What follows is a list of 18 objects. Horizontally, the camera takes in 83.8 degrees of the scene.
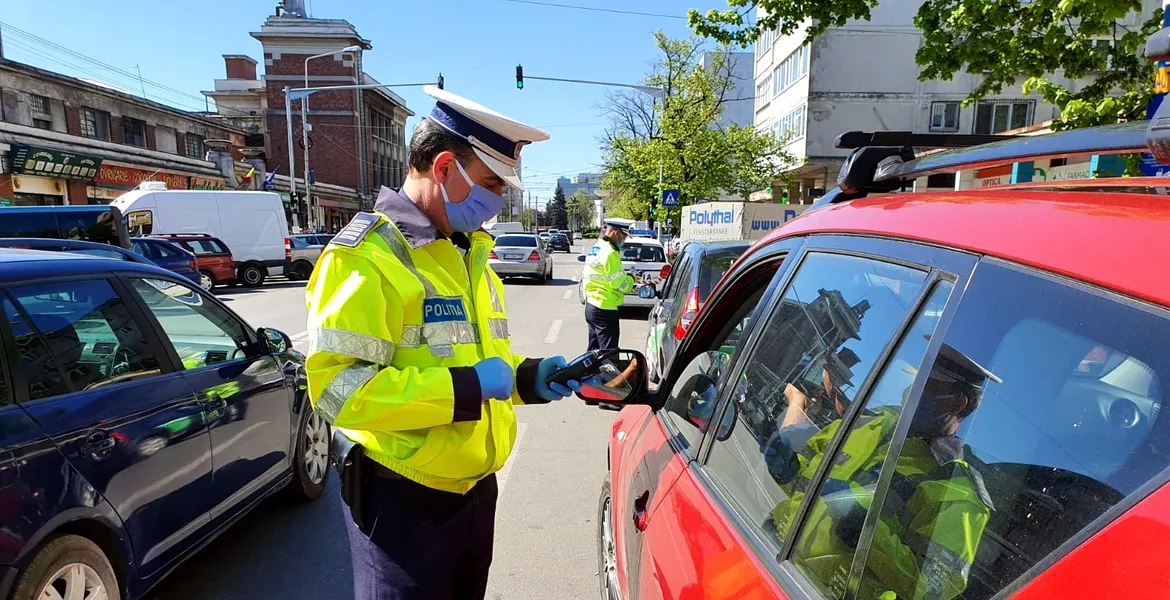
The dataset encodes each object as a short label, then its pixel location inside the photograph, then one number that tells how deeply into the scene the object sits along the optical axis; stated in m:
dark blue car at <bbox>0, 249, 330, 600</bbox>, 2.22
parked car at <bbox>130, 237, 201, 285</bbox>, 14.13
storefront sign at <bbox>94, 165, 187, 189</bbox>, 22.31
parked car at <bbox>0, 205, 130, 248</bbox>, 10.57
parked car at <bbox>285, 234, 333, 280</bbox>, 20.92
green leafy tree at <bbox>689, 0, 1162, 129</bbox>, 6.06
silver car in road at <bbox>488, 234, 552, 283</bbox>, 19.39
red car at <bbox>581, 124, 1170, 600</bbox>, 0.81
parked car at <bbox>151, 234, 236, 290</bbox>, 16.69
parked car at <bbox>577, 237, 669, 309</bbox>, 14.12
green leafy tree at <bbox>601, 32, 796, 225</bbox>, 29.31
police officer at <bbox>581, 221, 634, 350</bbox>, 6.43
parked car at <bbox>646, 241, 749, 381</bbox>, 5.91
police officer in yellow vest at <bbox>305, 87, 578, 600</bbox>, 1.67
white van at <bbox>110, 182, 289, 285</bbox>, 18.16
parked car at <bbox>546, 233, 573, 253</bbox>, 48.14
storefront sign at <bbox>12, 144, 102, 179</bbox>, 18.45
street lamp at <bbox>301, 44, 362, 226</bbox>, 31.72
